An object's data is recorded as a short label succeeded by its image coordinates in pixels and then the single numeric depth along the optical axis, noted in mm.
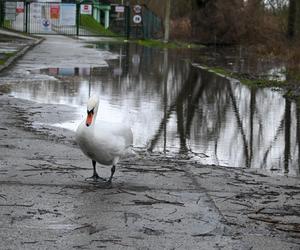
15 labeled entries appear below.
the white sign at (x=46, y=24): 56125
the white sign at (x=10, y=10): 53906
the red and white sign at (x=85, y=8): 55425
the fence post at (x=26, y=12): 52594
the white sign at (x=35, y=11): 55706
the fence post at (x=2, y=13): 52744
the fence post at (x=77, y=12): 53391
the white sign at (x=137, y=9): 56069
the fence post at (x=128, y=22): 53444
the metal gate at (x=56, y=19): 54094
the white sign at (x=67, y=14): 55812
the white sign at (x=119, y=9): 55331
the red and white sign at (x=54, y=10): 54750
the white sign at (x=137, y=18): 55812
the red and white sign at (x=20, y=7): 54431
